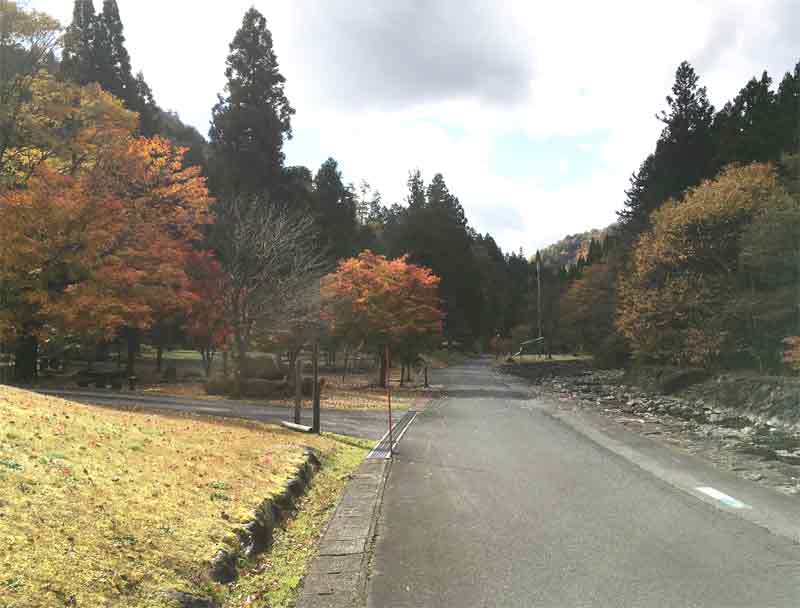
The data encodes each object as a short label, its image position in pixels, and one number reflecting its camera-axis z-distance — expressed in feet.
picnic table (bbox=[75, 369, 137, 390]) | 88.28
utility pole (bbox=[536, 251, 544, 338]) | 273.89
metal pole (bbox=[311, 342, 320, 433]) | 47.63
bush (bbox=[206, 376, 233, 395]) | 87.51
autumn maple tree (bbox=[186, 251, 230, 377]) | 87.81
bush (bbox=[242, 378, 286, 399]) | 86.94
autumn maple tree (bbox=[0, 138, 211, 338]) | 59.41
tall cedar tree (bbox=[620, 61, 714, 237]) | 166.50
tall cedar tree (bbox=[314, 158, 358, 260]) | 200.44
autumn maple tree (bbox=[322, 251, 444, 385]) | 109.60
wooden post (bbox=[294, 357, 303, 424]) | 49.57
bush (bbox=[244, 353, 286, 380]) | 101.81
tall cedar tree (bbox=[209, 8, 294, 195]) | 153.17
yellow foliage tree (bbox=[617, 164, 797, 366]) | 98.43
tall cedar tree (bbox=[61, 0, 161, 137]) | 134.82
